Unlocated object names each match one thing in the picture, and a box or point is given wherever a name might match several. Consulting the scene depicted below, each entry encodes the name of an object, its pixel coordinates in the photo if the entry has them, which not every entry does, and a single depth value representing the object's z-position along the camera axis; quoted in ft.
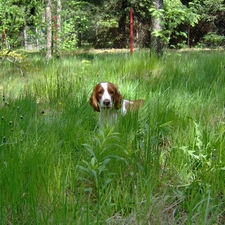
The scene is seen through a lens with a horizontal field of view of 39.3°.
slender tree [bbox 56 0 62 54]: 29.07
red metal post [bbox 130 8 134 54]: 32.17
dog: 10.55
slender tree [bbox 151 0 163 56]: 23.20
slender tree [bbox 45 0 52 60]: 27.20
